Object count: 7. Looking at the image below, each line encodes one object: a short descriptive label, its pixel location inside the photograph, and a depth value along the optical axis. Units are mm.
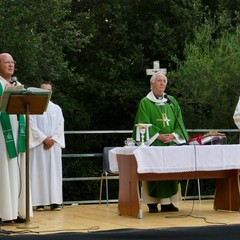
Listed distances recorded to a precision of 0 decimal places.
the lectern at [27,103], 9656
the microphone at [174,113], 12032
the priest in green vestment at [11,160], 10310
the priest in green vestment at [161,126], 12352
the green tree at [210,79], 21827
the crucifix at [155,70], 15410
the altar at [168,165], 11366
